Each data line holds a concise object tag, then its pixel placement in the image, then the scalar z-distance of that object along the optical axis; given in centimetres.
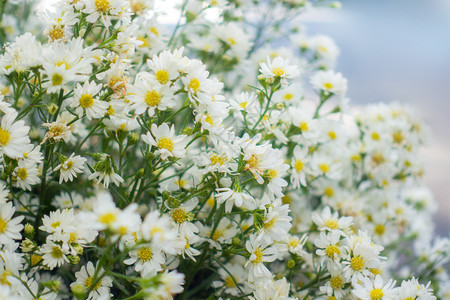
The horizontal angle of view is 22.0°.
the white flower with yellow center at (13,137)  45
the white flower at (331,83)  55
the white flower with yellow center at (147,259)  46
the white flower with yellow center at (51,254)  46
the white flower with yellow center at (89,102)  47
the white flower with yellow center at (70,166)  47
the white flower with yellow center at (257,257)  48
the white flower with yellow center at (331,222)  50
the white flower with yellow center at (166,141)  46
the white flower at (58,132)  47
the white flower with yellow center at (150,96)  46
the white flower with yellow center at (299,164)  52
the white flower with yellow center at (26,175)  47
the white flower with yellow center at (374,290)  47
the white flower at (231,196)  46
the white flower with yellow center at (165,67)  46
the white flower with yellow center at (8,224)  47
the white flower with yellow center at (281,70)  50
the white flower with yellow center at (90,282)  46
